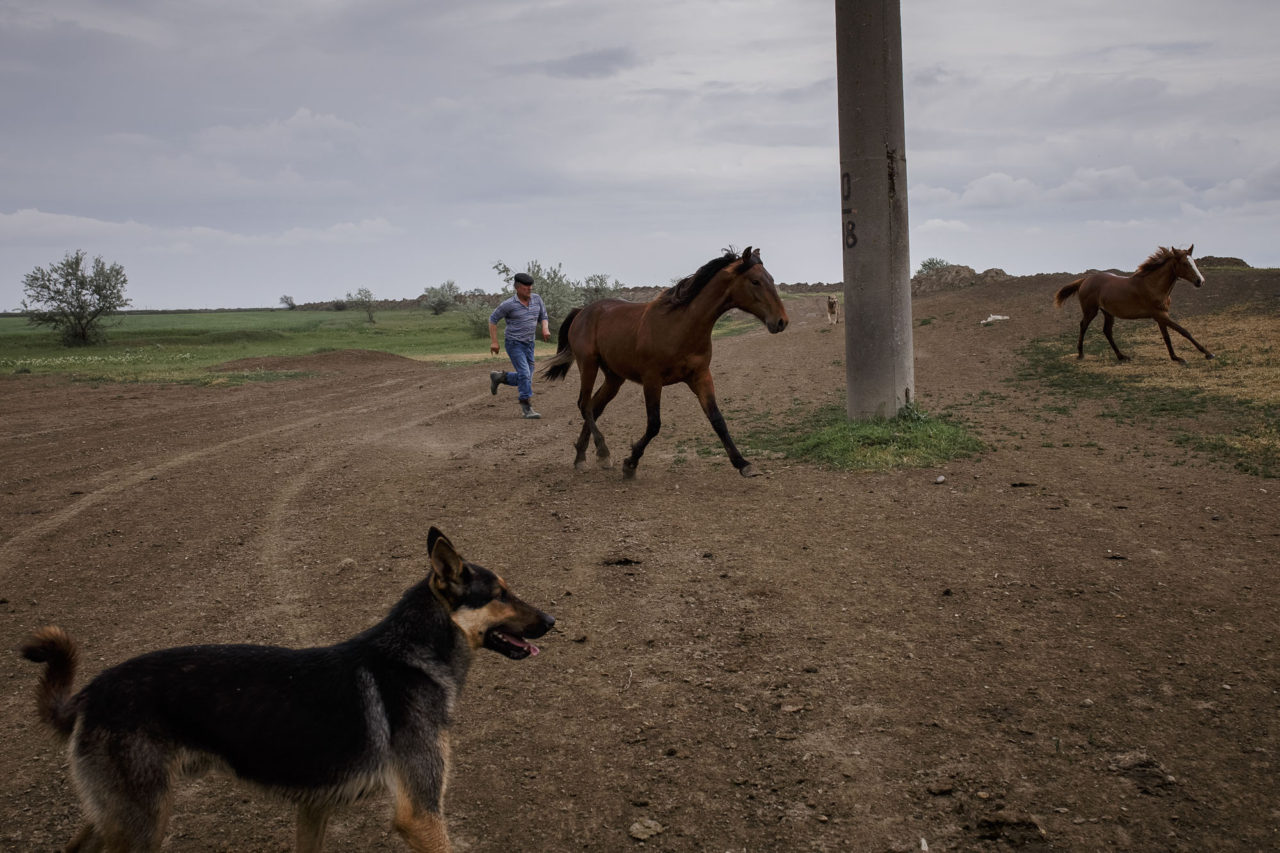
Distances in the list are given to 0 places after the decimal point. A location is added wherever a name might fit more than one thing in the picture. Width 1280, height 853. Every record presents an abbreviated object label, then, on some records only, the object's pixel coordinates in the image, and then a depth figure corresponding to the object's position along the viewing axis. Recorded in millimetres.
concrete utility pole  10672
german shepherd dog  3109
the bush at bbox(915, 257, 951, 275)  47488
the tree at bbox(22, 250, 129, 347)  34375
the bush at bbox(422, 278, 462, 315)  61312
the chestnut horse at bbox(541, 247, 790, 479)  9500
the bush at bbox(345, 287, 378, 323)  57619
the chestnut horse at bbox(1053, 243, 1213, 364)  16484
